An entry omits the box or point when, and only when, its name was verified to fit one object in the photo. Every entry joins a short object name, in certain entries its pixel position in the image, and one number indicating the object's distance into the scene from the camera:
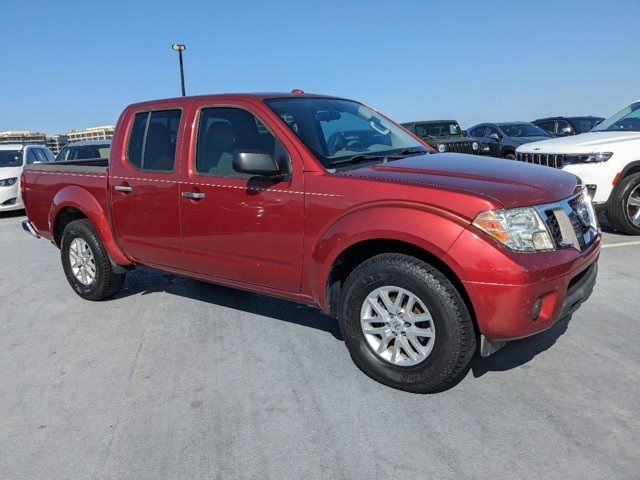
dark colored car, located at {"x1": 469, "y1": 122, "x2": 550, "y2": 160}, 12.59
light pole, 18.23
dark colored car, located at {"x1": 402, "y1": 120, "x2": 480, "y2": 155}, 13.84
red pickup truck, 2.80
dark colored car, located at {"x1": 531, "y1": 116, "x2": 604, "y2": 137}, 15.67
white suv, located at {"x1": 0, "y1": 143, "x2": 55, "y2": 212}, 11.70
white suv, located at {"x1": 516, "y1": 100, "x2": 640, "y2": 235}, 6.69
